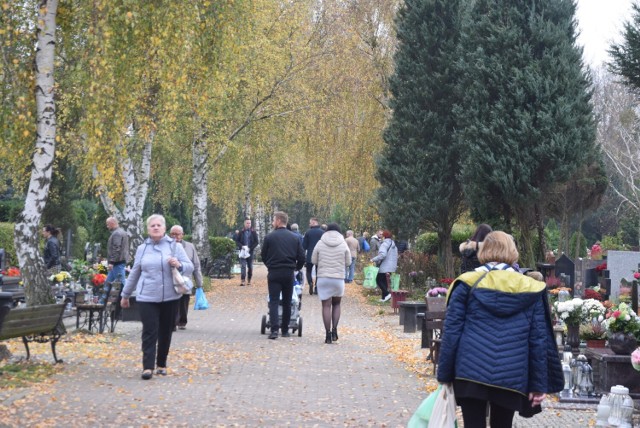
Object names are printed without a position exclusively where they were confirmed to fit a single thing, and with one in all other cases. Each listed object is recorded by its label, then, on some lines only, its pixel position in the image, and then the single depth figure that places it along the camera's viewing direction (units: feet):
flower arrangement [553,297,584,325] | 41.06
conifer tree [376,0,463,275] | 96.73
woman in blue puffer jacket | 20.97
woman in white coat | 55.52
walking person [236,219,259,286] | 106.52
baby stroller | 59.31
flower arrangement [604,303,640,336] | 37.60
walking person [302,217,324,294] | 96.27
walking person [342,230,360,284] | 112.10
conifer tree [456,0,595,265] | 79.41
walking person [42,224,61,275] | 73.41
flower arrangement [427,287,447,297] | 50.47
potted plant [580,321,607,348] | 40.83
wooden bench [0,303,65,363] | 38.63
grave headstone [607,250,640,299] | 73.87
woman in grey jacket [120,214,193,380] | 40.24
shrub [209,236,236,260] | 146.00
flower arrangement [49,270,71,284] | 60.34
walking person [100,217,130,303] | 66.23
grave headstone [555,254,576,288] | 67.22
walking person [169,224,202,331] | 49.90
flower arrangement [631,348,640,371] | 31.78
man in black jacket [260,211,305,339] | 56.18
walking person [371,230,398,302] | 89.51
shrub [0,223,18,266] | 105.09
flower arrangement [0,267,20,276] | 68.95
